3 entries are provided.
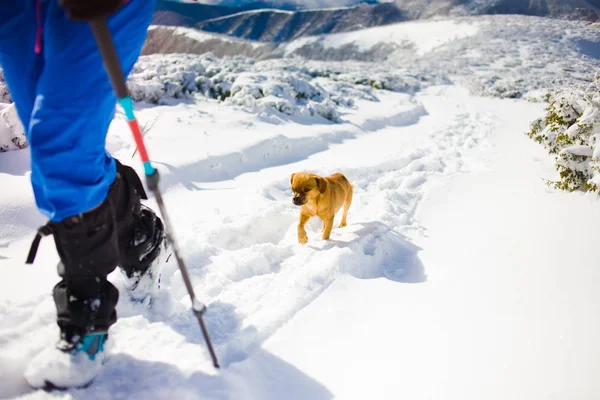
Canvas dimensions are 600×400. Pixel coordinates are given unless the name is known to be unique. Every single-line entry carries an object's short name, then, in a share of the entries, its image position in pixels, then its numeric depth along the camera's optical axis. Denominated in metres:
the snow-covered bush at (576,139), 3.46
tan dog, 2.74
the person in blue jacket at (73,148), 0.95
